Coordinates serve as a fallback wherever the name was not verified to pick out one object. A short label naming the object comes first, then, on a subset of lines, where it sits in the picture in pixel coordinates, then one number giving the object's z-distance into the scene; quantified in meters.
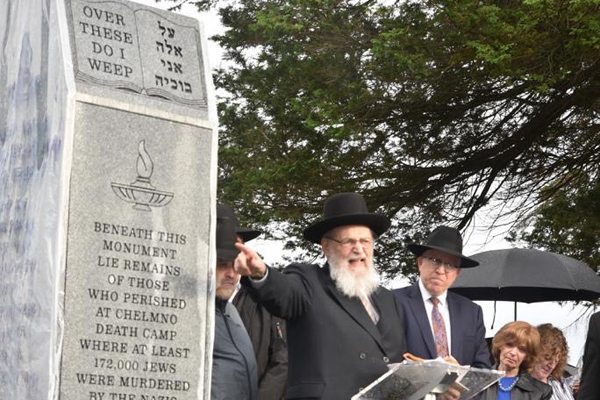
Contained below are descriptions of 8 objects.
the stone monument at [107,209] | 6.03
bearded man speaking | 7.34
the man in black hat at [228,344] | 7.52
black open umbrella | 12.88
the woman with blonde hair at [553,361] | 9.87
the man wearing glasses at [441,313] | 8.12
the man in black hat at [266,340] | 8.89
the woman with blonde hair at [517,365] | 9.30
